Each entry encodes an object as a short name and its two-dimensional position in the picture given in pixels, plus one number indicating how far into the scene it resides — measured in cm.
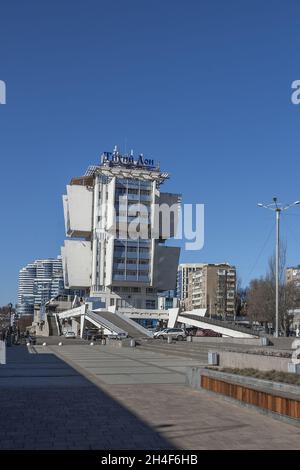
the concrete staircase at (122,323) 6938
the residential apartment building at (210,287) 13912
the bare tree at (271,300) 7038
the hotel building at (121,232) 10331
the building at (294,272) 13530
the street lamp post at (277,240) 4012
